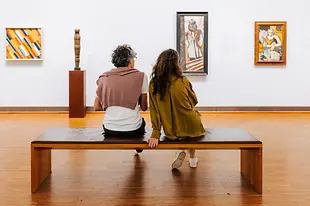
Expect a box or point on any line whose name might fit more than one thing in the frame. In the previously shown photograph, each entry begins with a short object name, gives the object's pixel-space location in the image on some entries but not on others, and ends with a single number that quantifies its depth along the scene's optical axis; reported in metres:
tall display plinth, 11.10
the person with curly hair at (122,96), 4.82
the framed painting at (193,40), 11.85
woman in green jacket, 4.70
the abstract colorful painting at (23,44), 11.83
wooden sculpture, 10.97
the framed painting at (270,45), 11.95
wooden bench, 4.52
